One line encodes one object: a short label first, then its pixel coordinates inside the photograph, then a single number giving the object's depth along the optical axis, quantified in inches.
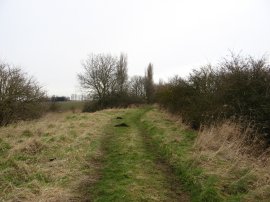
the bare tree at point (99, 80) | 1382.9
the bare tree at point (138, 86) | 1720.3
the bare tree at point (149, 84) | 1655.7
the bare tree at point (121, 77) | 1440.7
